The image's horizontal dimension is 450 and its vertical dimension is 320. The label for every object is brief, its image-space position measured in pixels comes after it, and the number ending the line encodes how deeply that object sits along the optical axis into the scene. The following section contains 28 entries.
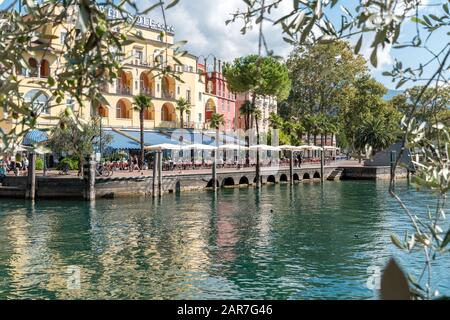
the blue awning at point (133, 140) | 43.94
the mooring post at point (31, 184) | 32.16
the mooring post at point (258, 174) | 45.20
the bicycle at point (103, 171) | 35.07
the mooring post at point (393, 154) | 56.91
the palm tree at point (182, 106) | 53.25
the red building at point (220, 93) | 65.25
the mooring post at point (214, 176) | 39.21
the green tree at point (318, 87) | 72.12
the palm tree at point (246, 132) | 49.59
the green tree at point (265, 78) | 54.29
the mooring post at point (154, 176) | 34.81
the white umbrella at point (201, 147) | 44.34
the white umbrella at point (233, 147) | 47.48
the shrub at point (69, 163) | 38.57
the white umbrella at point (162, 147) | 41.36
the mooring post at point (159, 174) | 35.01
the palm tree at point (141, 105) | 41.34
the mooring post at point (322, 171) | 53.82
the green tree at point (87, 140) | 33.66
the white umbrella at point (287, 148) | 53.97
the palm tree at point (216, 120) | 57.84
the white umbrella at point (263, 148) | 47.08
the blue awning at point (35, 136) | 37.64
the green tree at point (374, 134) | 68.75
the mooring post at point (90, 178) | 32.22
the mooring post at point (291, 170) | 48.47
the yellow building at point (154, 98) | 48.19
